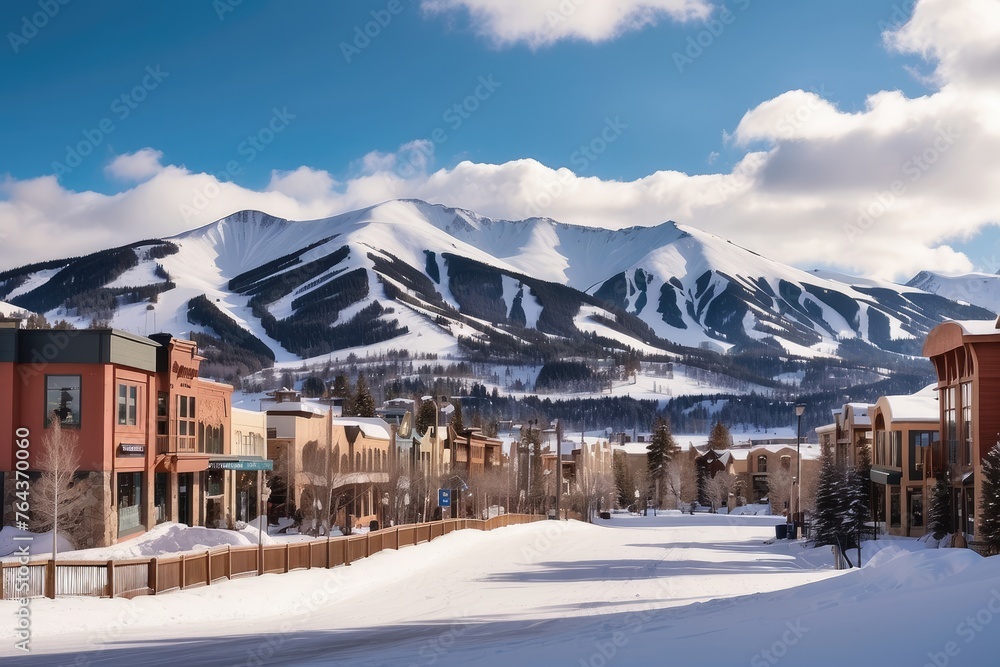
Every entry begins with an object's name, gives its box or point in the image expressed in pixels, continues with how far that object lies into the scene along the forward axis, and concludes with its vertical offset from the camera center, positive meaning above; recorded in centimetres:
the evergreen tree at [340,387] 13925 +425
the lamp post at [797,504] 5947 -557
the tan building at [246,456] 6050 -195
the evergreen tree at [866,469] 7047 -335
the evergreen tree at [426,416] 9691 +36
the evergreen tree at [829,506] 5181 -418
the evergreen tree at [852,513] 5138 -449
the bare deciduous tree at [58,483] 4022 -224
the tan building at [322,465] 6512 -285
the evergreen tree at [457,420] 11161 -5
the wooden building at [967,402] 4822 +63
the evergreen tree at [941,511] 5291 -456
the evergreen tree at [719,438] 17362 -324
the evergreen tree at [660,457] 14288 -507
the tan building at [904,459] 6344 -253
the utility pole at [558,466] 7741 -338
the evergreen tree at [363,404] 10501 +158
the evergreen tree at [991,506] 3966 -331
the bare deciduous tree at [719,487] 14012 -880
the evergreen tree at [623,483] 14288 -854
